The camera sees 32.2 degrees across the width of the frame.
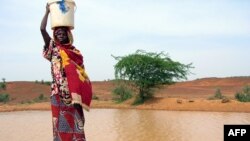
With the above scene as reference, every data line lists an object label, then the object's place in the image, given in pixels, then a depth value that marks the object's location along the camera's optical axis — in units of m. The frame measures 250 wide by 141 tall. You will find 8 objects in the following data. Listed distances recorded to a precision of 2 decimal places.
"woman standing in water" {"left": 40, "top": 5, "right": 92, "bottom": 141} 4.30
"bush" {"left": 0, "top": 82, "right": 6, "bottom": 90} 36.46
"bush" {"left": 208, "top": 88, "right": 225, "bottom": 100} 27.66
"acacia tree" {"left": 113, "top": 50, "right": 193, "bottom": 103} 24.30
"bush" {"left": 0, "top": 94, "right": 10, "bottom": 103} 29.39
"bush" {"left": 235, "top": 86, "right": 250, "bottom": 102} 24.19
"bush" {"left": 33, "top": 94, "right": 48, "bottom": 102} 29.03
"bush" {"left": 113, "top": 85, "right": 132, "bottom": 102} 25.80
